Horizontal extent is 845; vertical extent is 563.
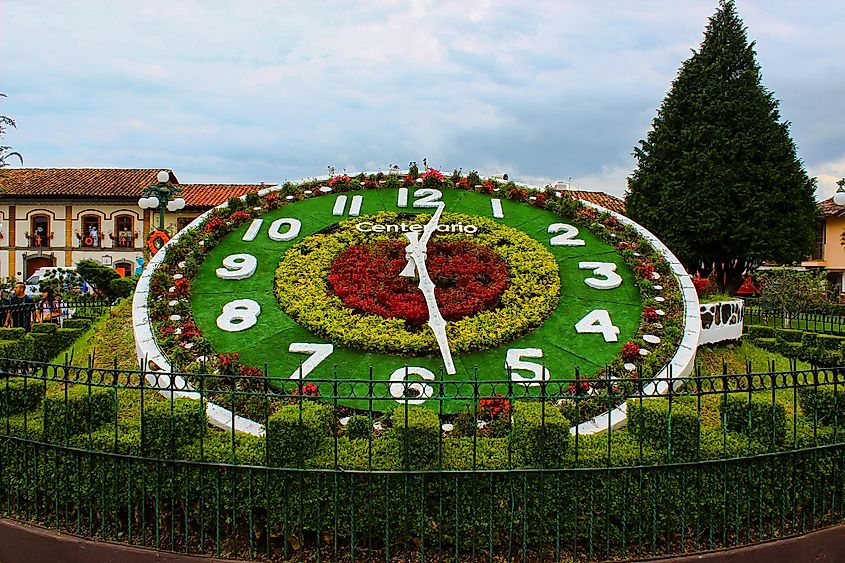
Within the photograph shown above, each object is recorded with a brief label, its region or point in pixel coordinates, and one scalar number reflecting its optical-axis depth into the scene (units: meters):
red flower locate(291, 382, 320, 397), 7.51
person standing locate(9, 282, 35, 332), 12.29
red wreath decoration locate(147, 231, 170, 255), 13.13
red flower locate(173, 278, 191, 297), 9.79
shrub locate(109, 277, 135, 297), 13.23
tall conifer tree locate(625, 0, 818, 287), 21.61
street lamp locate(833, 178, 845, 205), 12.64
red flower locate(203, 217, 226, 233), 11.34
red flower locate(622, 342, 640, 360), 8.62
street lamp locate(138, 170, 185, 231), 15.00
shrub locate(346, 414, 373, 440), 5.67
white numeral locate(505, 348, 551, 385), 8.28
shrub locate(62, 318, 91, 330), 10.32
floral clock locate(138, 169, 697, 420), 8.56
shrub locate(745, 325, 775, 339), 11.87
